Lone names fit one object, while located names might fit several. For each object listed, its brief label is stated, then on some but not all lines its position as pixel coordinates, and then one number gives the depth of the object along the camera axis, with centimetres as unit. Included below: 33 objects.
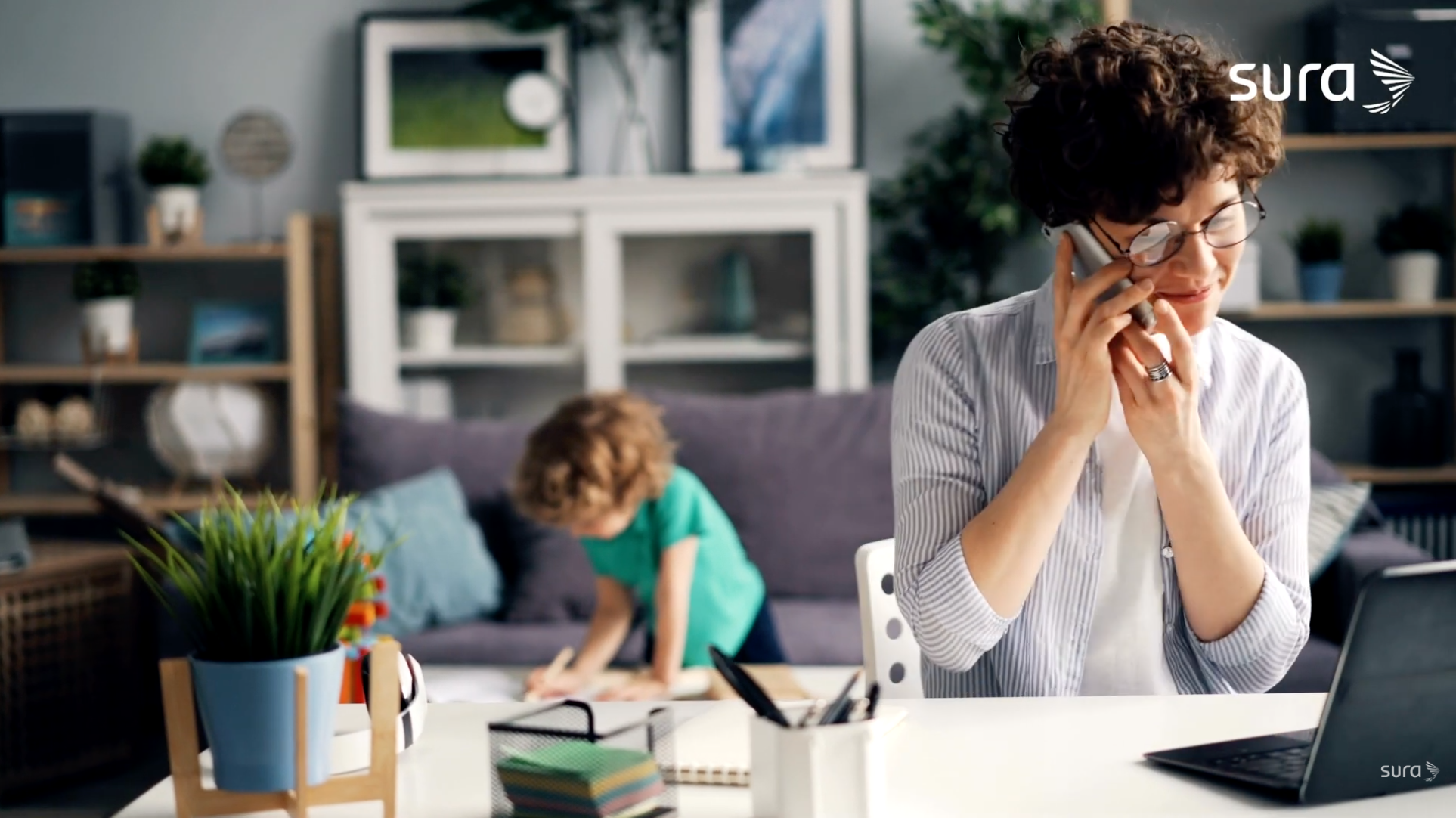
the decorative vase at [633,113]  385
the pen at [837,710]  95
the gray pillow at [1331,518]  275
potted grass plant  95
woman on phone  128
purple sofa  289
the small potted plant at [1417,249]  360
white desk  100
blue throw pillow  297
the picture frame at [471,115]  374
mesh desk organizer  97
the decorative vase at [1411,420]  358
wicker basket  305
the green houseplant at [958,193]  355
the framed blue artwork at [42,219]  372
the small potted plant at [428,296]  370
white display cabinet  361
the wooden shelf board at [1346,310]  357
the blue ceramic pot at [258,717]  95
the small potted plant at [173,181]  375
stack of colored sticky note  93
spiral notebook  108
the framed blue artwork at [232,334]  383
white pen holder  93
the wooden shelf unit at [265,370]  369
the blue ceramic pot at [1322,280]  361
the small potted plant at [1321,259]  361
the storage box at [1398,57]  346
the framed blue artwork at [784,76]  375
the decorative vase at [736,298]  368
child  236
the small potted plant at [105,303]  375
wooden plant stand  100
